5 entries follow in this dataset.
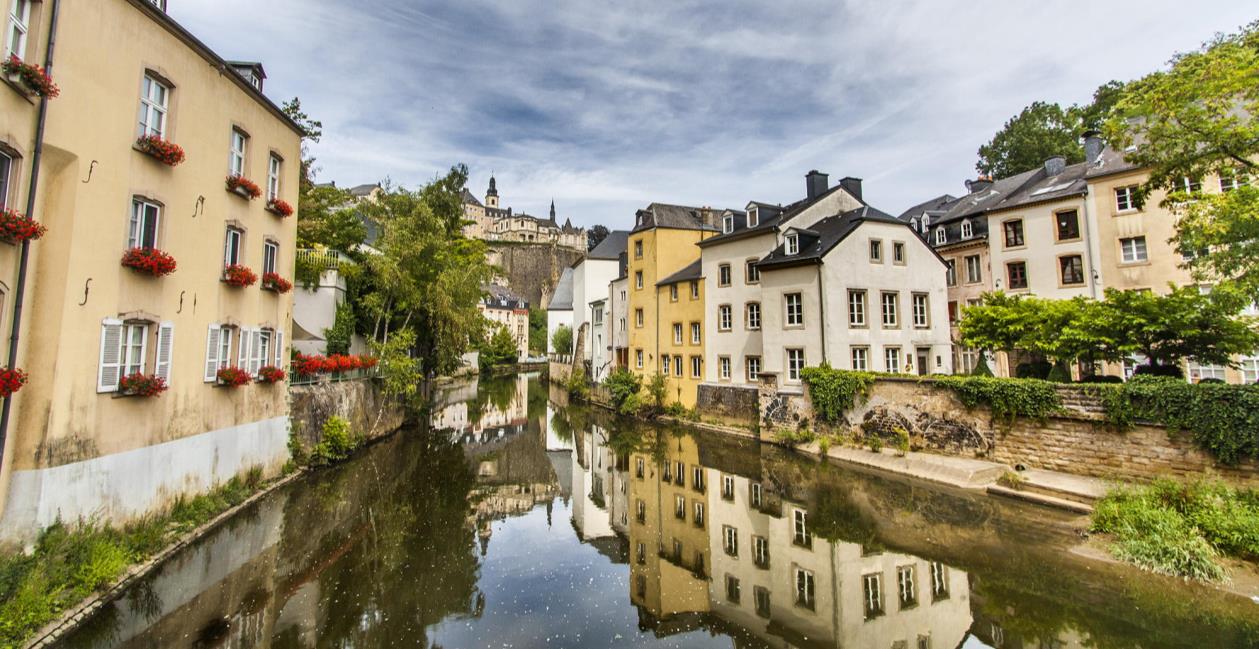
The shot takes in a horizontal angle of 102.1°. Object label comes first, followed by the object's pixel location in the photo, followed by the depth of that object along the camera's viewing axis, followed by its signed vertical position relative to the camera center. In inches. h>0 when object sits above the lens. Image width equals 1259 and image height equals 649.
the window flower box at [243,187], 471.1 +165.9
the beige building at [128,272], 287.3 +62.8
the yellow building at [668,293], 1112.8 +156.8
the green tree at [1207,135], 405.1 +188.3
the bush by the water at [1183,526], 341.1 -123.0
